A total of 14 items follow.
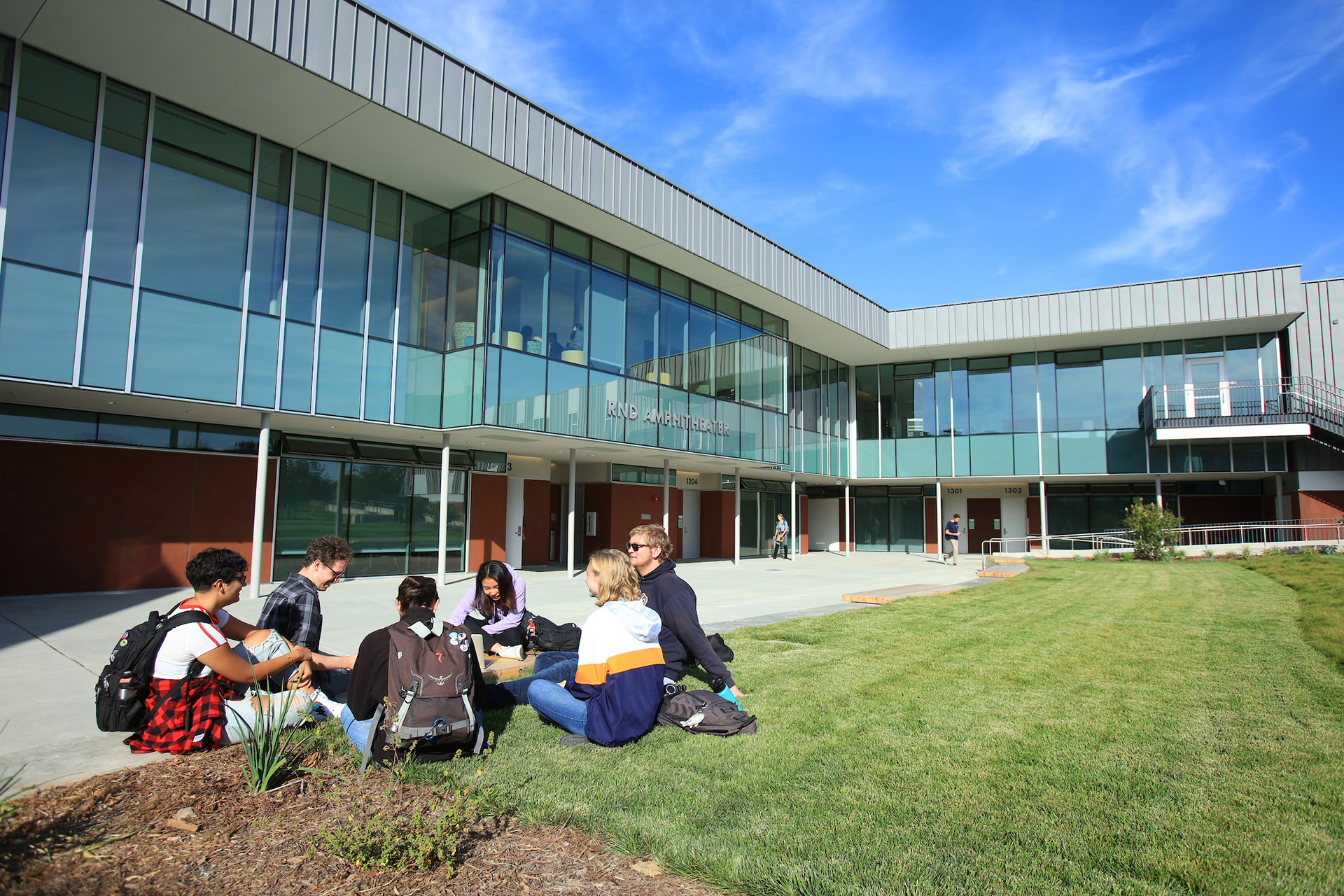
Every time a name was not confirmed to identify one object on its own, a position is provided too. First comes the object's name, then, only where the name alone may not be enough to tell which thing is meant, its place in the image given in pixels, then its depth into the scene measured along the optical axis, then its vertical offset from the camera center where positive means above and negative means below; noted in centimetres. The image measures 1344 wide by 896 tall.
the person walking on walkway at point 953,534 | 2453 -55
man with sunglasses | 492 -65
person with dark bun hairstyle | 392 -96
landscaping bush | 2127 -34
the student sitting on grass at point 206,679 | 404 -97
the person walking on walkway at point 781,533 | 2578 -65
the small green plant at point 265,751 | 366 -124
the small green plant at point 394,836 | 294 -133
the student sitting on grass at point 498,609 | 703 -95
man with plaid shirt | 509 -65
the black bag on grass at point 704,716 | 472 -130
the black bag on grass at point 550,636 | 727 -123
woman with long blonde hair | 444 -93
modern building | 1068 +391
